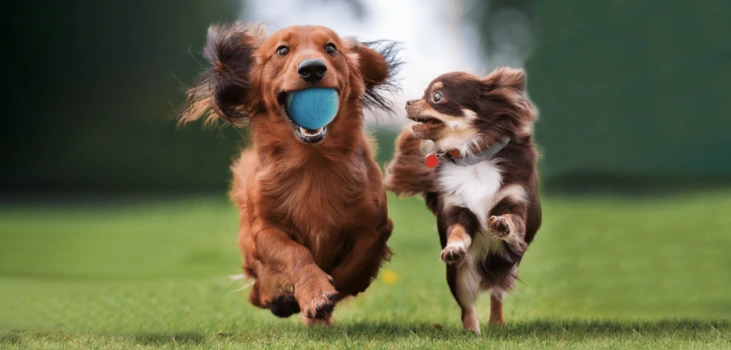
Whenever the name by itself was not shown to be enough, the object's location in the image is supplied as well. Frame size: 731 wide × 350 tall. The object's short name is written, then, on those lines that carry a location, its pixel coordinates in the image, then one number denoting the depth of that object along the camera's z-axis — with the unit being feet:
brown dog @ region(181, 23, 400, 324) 22.54
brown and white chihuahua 22.04
